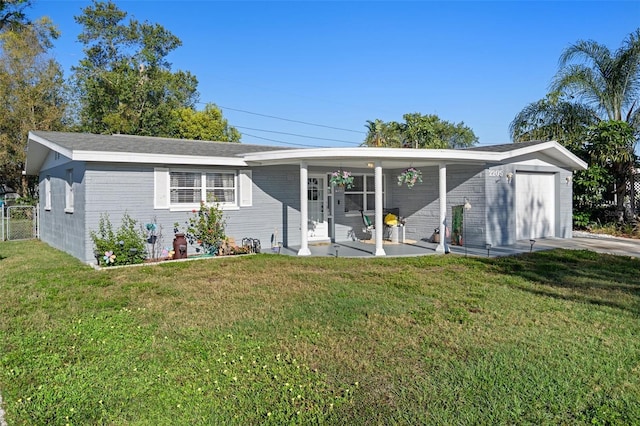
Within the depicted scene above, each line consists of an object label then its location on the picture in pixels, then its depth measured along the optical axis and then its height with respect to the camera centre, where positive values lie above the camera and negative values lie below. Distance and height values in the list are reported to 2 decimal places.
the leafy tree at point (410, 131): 28.70 +5.12
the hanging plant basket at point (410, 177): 12.20 +0.87
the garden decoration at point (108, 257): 9.73 -1.05
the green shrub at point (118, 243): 9.93 -0.78
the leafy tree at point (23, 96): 26.55 +6.89
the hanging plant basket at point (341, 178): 12.01 +0.80
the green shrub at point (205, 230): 11.48 -0.55
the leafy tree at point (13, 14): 26.63 +11.96
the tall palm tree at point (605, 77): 16.31 +4.92
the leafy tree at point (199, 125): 31.47 +5.96
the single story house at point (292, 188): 10.59 +0.56
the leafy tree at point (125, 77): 29.67 +9.16
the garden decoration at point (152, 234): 10.83 -0.62
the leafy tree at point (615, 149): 15.42 +2.04
